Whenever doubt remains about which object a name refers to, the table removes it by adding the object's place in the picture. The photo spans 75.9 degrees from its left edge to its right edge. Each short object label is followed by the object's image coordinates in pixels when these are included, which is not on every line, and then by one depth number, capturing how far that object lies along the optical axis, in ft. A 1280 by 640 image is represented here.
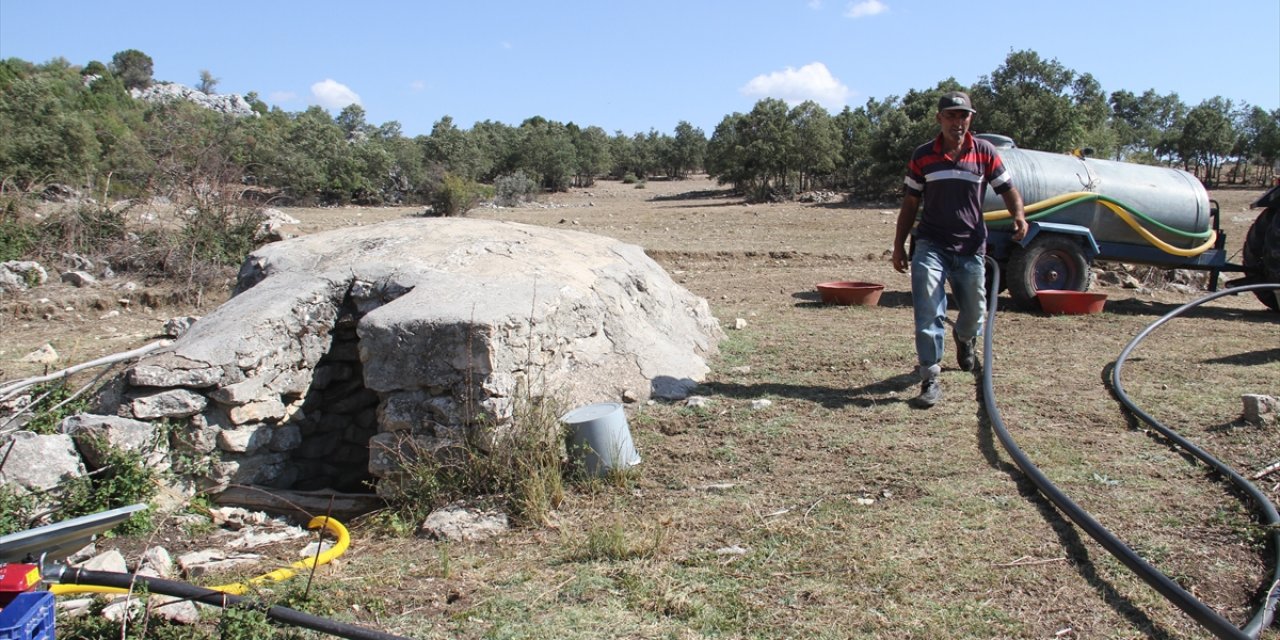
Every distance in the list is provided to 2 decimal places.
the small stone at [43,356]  23.41
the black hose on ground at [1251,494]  8.43
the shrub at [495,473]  12.66
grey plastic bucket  13.30
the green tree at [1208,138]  122.93
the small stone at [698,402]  16.83
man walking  16.21
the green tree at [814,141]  100.58
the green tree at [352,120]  149.28
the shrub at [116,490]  12.80
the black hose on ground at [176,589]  8.30
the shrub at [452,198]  74.90
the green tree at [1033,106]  75.46
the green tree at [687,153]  183.01
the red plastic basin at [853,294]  28.43
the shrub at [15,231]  34.35
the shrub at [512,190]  96.19
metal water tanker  28.66
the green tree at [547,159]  129.70
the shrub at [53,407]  14.65
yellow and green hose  28.60
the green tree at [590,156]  149.59
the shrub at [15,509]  11.83
